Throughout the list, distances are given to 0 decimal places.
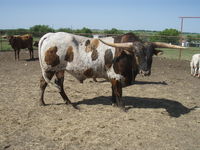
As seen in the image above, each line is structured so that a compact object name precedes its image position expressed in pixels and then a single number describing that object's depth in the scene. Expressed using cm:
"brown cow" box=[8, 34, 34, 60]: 1333
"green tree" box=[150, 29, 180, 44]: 2051
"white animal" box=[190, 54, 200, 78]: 1017
